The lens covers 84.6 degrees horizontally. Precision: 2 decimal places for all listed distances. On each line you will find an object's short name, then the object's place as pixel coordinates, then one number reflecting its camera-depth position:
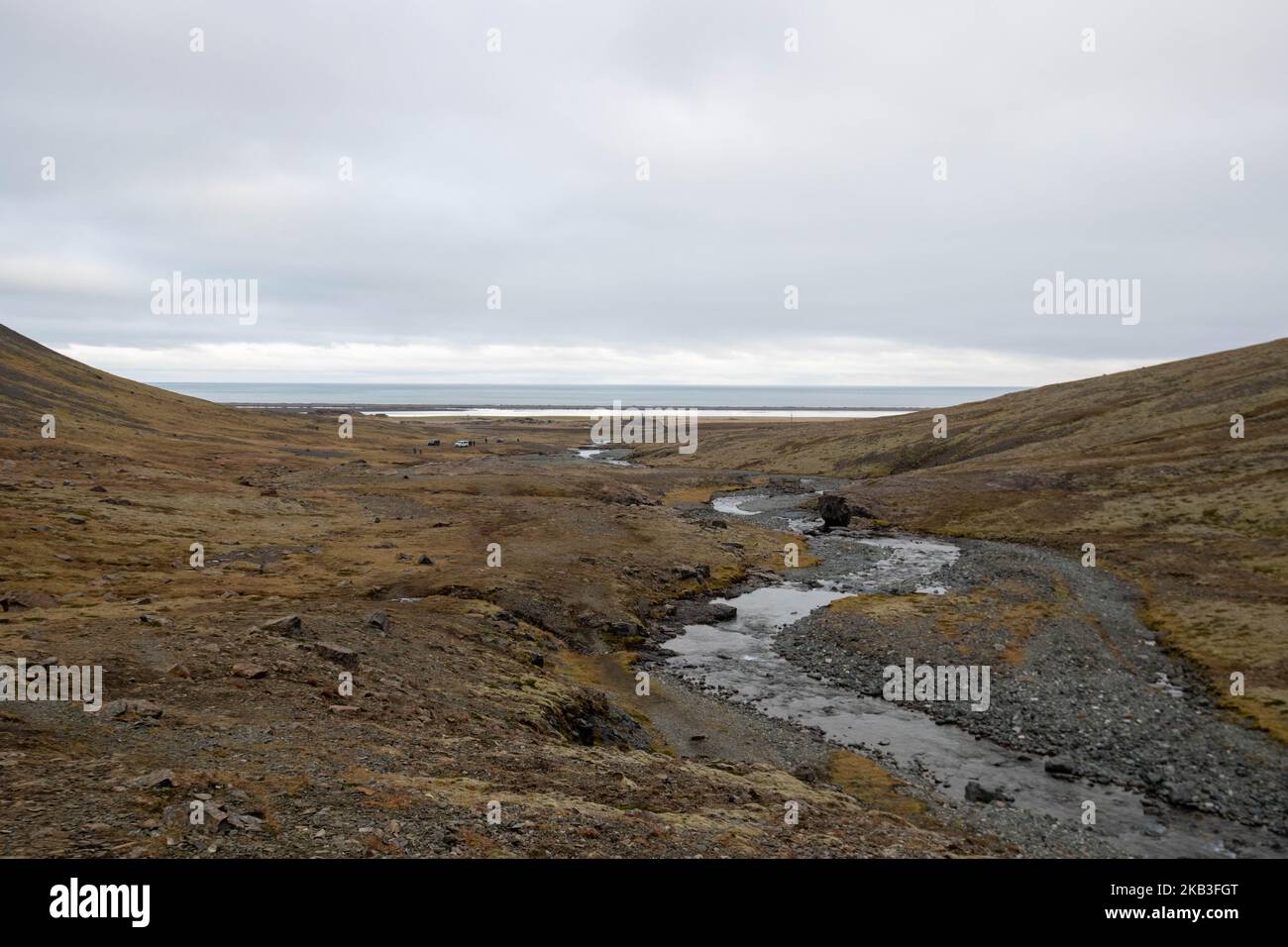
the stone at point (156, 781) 17.41
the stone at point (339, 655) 30.61
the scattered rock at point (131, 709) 22.29
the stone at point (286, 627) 32.38
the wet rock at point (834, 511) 92.50
